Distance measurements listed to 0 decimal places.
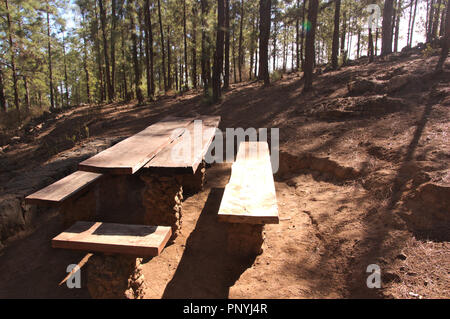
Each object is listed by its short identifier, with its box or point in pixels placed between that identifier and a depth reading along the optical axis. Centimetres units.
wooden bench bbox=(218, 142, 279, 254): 235
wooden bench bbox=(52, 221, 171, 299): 196
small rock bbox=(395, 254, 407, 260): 225
